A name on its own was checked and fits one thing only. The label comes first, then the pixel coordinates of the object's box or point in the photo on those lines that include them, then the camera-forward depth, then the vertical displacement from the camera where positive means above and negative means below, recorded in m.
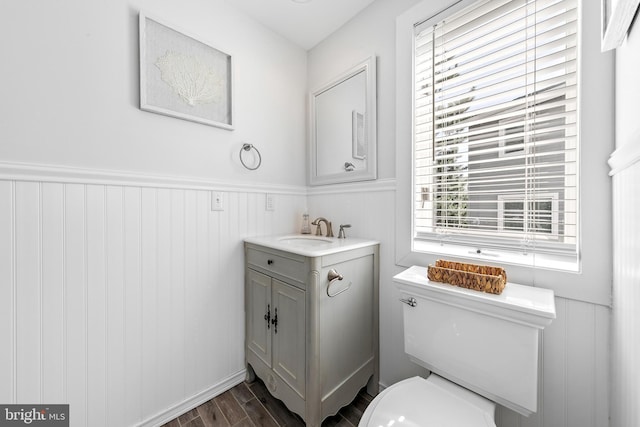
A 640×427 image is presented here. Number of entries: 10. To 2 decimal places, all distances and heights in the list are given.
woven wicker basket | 0.93 -0.26
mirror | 1.55 +0.57
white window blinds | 0.97 +0.37
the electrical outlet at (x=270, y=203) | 1.77 +0.06
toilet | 0.83 -0.54
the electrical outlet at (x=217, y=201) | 1.51 +0.06
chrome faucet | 1.75 -0.10
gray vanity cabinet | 1.18 -0.58
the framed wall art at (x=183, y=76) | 1.29 +0.76
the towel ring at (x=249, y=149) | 1.64 +0.40
